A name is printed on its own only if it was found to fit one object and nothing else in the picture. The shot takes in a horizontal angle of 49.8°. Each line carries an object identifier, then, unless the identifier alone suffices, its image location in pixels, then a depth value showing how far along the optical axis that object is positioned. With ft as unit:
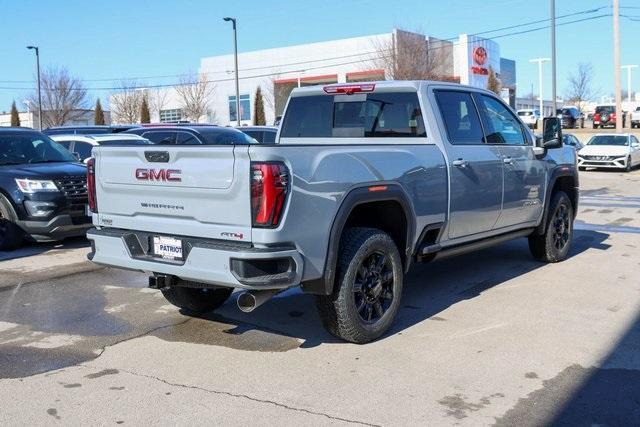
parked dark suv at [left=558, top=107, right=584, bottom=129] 183.21
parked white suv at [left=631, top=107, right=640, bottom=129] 179.42
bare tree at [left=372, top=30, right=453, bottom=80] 134.72
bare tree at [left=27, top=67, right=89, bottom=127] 184.03
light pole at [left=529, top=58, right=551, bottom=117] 194.76
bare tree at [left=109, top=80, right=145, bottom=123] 200.95
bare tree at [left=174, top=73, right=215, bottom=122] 195.21
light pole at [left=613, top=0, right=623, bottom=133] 102.37
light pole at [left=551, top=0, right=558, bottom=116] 91.29
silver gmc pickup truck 14.80
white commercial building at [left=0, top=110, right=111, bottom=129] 194.39
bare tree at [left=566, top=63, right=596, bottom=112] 247.13
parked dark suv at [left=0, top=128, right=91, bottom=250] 30.58
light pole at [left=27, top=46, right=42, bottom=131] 141.97
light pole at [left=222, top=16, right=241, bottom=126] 111.86
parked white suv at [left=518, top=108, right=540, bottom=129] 174.70
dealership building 150.71
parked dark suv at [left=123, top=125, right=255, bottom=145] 46.37
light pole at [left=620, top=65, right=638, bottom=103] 252.50
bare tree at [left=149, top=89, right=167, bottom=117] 210.79
